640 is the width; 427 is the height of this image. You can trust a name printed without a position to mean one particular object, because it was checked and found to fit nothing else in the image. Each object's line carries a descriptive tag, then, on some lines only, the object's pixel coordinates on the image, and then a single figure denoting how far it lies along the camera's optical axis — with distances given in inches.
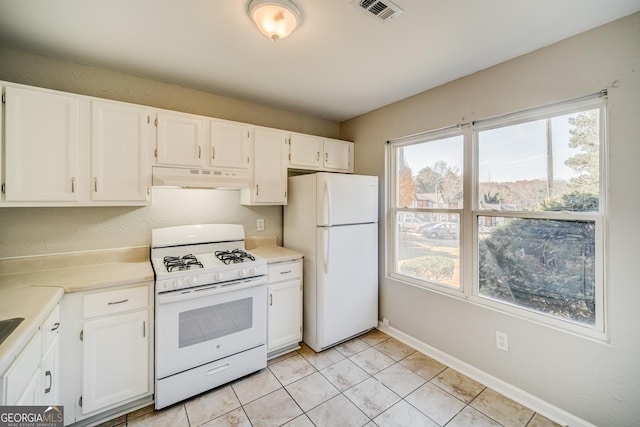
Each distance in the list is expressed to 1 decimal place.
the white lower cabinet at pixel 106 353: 64.0
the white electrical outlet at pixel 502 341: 79.3
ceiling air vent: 55.8
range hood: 82.5
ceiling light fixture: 55.6
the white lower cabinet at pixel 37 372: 39.7
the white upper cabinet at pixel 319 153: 112.3
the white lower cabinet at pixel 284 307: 95.0
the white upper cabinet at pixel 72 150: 65.8
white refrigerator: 99.7
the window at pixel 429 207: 95.2
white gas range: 72.7
